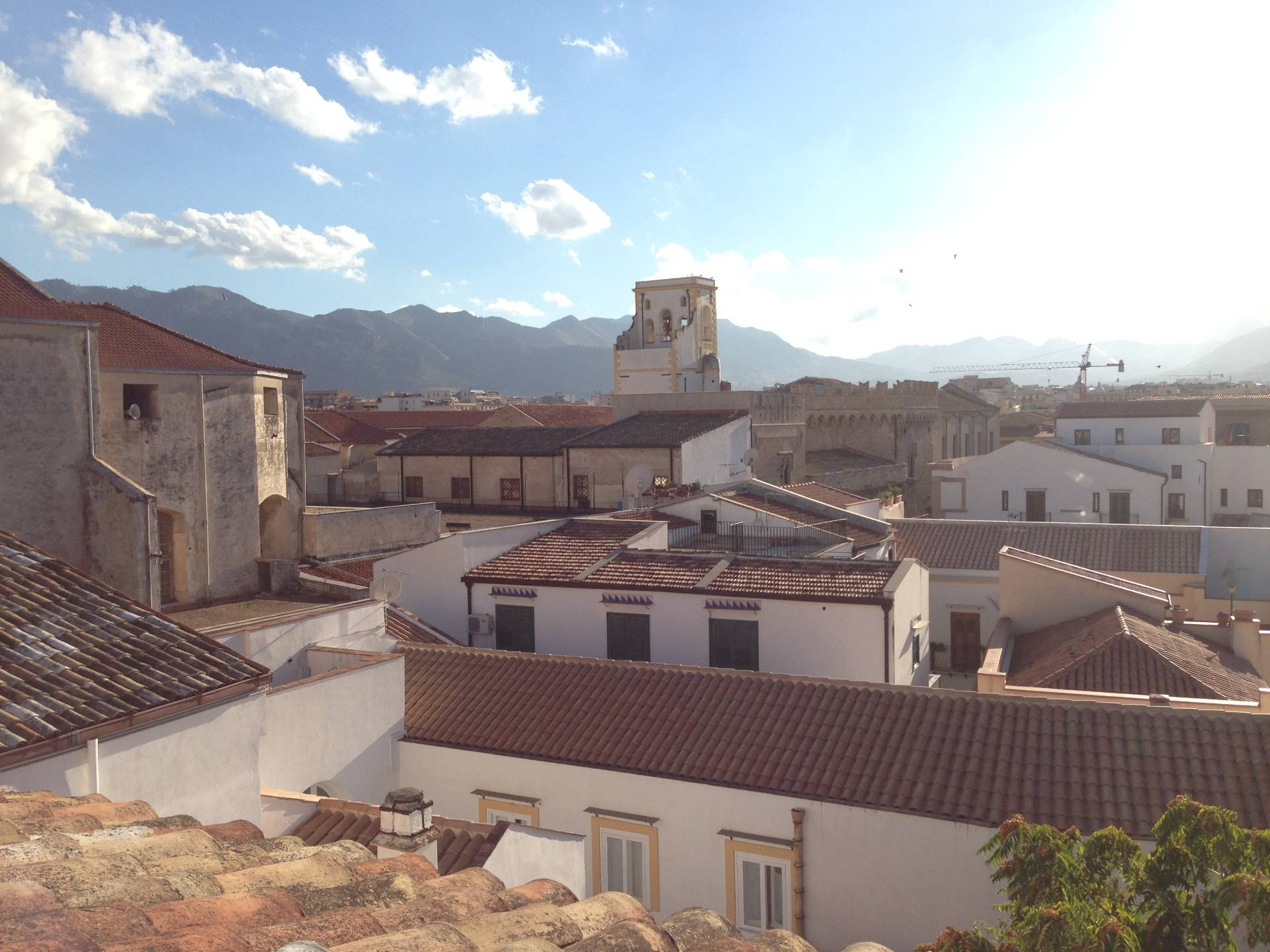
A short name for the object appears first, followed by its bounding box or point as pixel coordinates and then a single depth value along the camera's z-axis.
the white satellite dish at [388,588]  19.16
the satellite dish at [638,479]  32.41
